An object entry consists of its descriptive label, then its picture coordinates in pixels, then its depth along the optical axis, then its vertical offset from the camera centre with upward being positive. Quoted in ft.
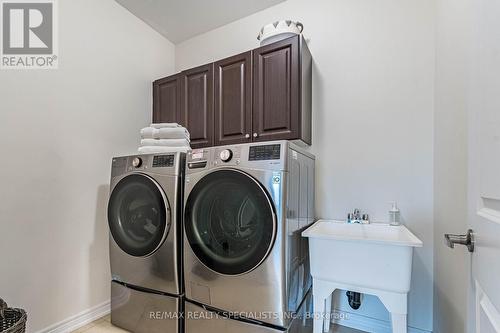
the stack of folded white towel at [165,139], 6.06 +0.62
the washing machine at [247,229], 4.26 -1.19
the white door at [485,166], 1.79 -0.01
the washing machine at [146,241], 5.21 -1.65
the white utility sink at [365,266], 4.00 -1.70
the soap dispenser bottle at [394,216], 5.52 -1.13
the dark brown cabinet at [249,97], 5.83 +1.74
